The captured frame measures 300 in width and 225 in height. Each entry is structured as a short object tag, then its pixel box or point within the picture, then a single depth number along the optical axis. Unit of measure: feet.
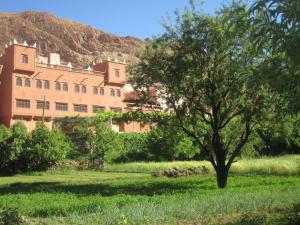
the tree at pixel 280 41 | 24.70
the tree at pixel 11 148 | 132.98
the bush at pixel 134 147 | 169.42
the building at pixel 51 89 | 212.84
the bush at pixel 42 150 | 136.15
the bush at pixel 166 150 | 152.97
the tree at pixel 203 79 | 71.72
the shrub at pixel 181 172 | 109.50
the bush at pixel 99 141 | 149.69
